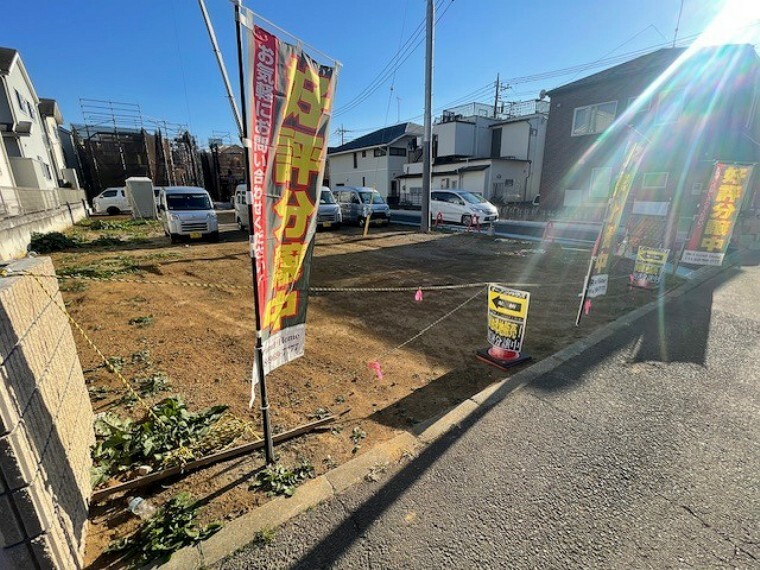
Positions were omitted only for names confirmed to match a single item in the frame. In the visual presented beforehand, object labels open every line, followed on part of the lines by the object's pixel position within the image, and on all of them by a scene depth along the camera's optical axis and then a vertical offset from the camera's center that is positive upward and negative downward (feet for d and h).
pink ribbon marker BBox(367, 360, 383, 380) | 12.44 -6.56
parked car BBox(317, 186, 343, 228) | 51.11 -4.35
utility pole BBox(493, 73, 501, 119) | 117.39 +28.06
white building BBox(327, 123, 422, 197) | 104.17 +7.68
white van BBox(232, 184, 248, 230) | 50.62 -3.48
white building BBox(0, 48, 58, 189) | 52.75 +8.95
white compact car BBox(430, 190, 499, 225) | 52.54 -3.91
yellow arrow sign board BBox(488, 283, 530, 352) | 12.35 -4.71
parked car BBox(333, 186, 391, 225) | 57.31 -3.79
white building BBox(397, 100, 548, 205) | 81.20 +6.22
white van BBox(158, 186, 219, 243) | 40.05 -3.27
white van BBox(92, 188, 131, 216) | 76.74 -3.73
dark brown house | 49.73 +8.94
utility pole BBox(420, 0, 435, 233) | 43.73 +7.74
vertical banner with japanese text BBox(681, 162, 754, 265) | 23.18 -2.24
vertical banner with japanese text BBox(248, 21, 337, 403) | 6.53 +0.19
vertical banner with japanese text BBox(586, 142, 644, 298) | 14.83 -1.63
